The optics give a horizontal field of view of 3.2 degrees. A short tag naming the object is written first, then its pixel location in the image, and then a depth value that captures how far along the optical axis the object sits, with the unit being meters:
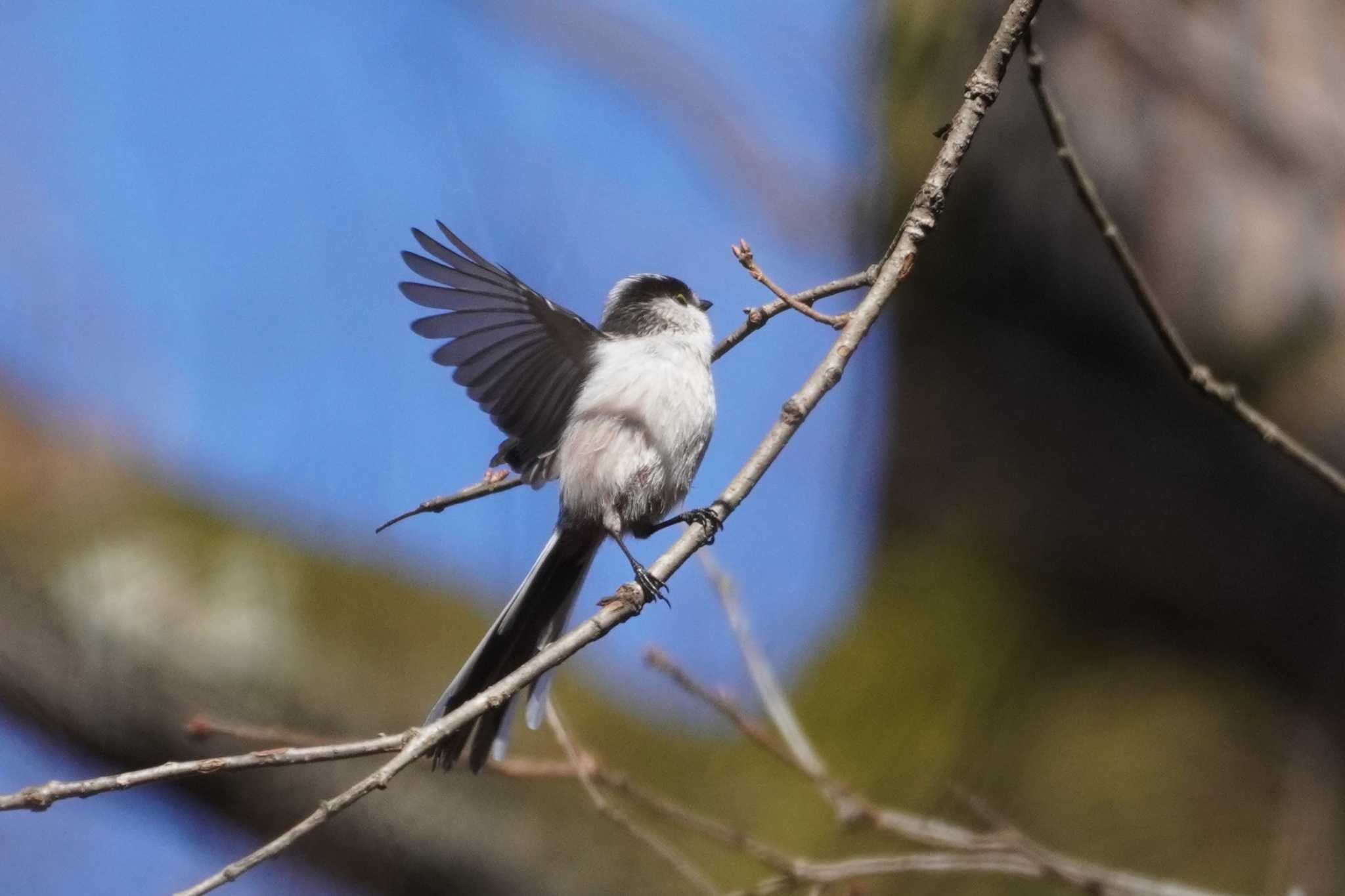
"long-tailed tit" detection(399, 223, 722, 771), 5.52
